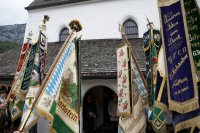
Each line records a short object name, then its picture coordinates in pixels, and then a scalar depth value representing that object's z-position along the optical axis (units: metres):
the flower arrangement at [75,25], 5.35
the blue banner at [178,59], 3.55
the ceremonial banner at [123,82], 5.94
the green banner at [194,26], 4.03
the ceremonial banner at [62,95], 4.11
